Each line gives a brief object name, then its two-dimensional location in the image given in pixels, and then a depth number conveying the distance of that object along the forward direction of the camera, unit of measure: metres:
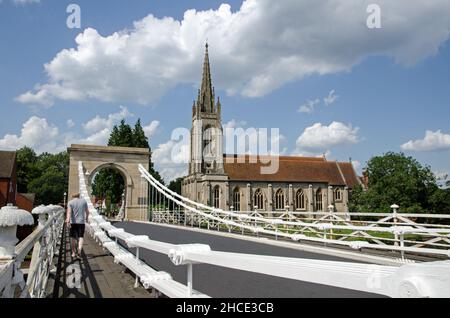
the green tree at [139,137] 50.58
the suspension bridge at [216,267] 1.62
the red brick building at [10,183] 33.47
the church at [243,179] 58.53
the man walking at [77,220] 8.69
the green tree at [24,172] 65.79
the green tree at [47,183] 71.56
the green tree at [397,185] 46.34
